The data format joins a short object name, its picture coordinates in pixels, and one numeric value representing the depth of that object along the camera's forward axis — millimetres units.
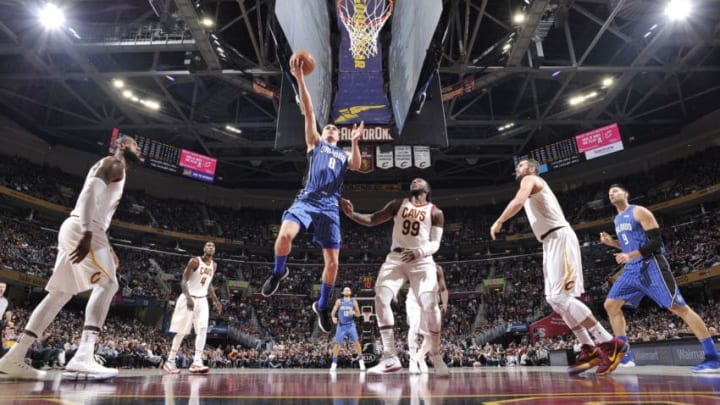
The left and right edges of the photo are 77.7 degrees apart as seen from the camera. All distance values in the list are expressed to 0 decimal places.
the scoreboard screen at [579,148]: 21469
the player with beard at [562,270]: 4738
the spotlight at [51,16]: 14609
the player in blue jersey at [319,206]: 4602
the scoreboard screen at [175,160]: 23250
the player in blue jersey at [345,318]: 11852
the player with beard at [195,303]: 7902
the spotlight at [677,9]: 14023
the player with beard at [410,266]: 5418
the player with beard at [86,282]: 4176
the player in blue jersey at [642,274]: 5375
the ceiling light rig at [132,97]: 20344
